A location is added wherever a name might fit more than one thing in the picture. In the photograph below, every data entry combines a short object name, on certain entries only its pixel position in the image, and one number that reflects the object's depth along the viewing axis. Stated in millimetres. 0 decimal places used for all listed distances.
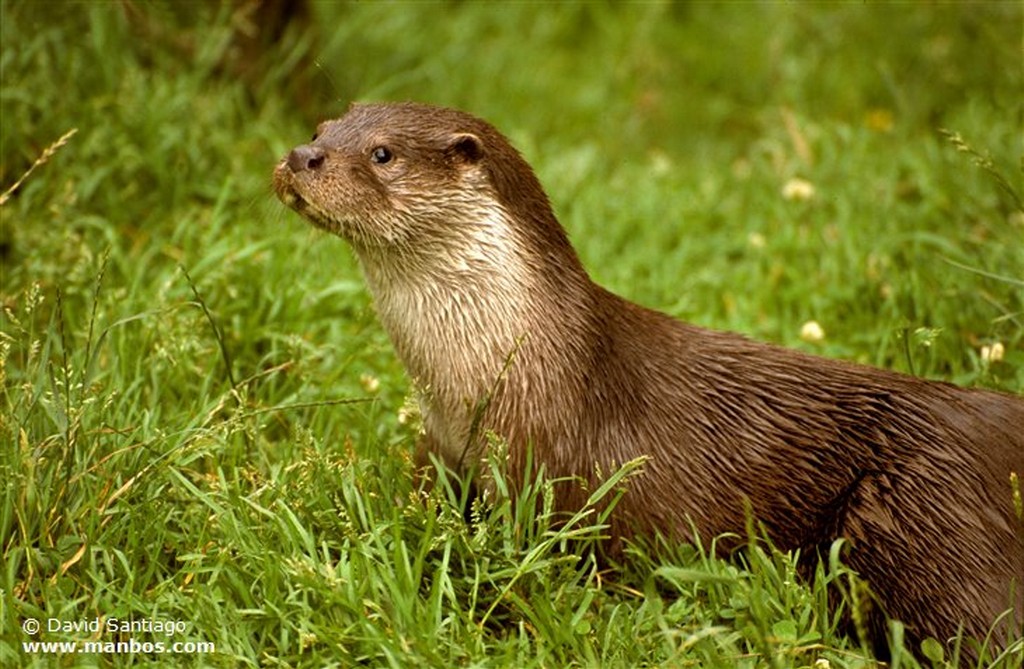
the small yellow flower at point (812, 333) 7832
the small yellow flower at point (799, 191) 9562
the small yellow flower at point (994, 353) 7023
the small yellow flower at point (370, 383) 7344
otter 5781
